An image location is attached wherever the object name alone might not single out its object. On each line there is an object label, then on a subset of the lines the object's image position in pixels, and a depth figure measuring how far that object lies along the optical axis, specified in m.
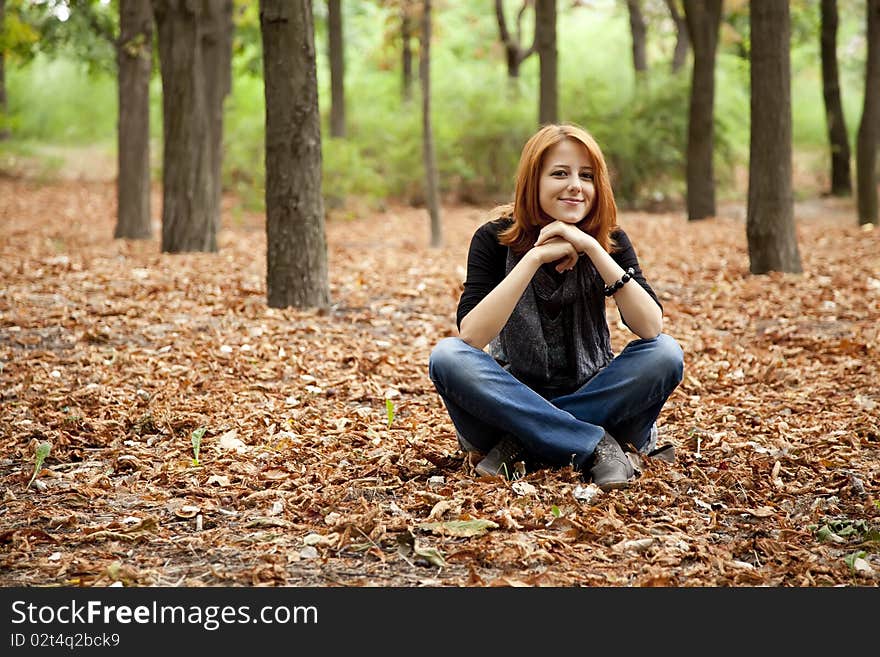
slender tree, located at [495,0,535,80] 21.58
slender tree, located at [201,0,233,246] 13.24
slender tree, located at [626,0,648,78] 20.84
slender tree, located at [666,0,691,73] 20.91
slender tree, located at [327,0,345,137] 18.00
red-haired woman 3.95
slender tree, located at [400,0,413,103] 21.56
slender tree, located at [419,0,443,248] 12.51
